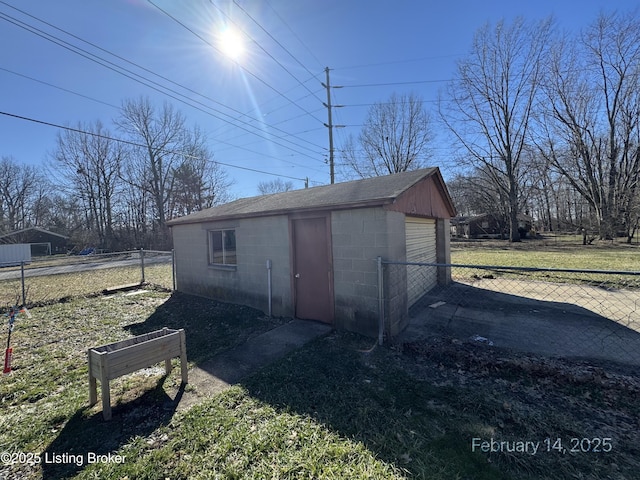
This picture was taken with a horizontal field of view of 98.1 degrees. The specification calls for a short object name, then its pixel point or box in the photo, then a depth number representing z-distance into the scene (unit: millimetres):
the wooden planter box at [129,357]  2920
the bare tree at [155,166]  26444
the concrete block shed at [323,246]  4859
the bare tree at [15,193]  32906
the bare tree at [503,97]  22641
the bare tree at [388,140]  28141
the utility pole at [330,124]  17500
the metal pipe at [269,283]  6227
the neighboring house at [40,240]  31175
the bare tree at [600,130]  20659
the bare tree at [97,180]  28047
